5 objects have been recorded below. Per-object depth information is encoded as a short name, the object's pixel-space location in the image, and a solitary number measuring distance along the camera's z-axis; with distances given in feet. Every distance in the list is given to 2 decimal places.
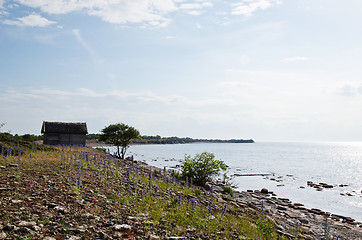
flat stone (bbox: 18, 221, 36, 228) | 21.47
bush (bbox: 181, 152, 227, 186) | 91.66
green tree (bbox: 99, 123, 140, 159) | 156.97
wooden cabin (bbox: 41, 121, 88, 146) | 168.17
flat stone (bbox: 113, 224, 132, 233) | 24.90
